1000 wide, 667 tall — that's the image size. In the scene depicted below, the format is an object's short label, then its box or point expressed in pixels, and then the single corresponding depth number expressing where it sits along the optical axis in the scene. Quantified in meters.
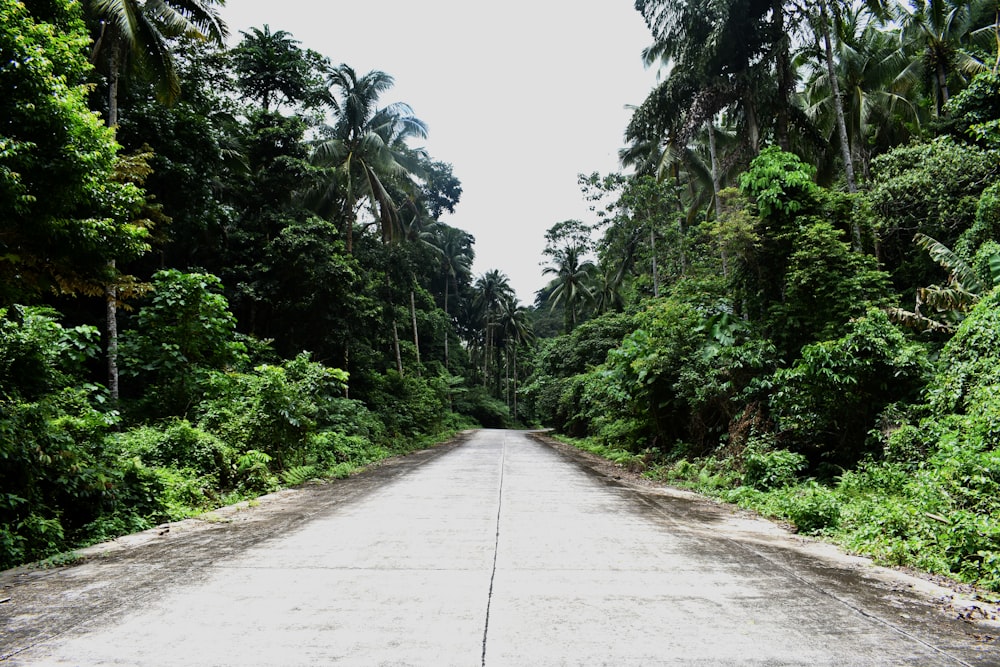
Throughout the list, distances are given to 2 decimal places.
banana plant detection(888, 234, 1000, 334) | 9.27
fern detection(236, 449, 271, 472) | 8.89
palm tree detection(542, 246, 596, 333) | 41.69
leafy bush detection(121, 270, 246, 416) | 10.32
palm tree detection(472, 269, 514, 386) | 55.03
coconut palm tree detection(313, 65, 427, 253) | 21.41
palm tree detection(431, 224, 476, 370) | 46.06
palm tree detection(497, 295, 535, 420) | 55.47
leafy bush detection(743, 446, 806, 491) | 8.43
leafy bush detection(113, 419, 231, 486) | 7.95
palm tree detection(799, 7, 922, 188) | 20.89
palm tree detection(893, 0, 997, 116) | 16.72
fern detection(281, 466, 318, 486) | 10.19
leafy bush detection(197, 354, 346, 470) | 9.76
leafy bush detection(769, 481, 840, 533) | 6.11
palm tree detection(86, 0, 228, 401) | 11.71
